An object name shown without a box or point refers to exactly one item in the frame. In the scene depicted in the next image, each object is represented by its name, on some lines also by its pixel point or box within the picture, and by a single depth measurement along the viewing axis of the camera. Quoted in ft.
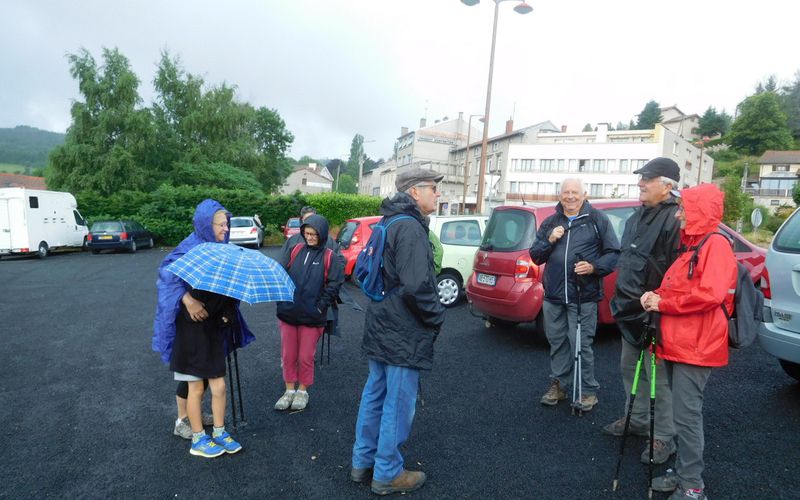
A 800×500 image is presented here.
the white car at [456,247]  29.07
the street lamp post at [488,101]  47.42
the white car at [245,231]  71.56
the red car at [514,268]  19.30
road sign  28.07
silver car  12.83
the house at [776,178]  220.23
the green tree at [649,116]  312.29
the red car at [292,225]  74.02
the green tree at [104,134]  92.94
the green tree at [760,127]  252.42
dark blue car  62.75
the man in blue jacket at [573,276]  13.58
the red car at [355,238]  33.01
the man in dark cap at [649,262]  10.59
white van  55.42
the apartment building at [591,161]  171.53
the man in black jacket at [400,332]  8.95
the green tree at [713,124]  300.22
